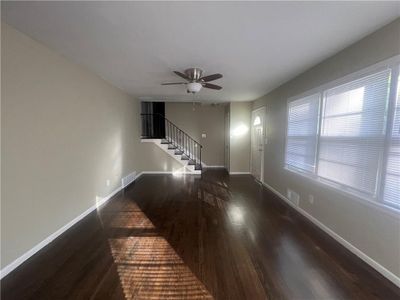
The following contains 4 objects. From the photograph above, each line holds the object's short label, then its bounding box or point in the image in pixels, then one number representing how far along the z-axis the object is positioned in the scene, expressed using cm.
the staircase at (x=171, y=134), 793
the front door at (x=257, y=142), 574
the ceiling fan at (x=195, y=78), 326
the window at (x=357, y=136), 200
